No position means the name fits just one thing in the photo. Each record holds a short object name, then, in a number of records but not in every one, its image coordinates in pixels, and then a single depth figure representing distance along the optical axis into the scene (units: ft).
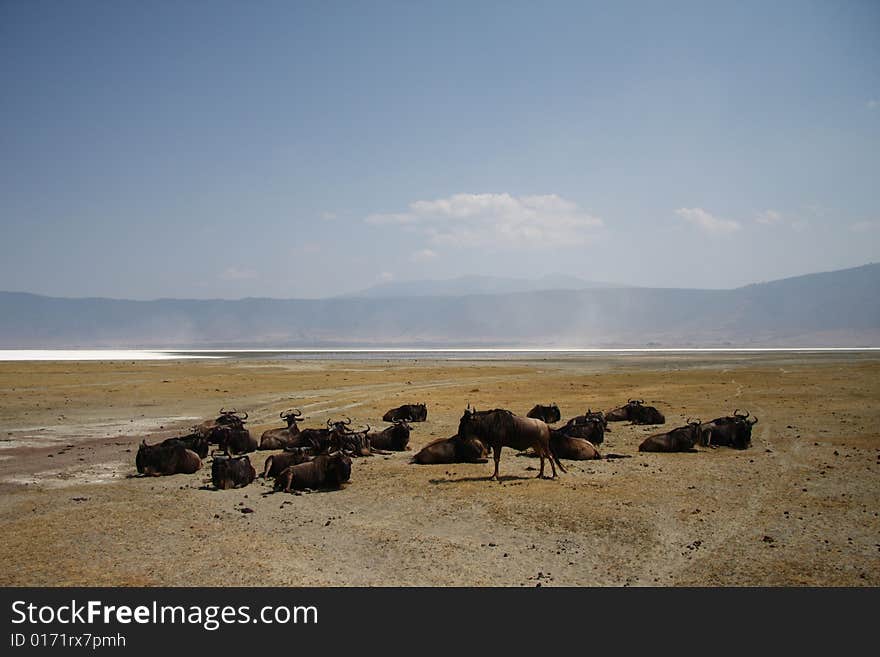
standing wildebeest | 47.29
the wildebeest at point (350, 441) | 55.06
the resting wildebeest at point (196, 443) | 56.75
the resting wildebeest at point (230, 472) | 45.27
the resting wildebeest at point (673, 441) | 57.36
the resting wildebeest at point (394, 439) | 61.16
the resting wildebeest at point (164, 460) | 50.19
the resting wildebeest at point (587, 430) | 61.41
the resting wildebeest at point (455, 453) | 53.93
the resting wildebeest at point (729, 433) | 58.65
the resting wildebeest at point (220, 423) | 62.16
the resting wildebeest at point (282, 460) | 48.32
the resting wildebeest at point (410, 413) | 80.43
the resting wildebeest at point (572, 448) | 54.65
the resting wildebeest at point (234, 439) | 58.95
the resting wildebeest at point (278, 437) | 61.41
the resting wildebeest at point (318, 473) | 44.86
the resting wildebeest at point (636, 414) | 75.20
